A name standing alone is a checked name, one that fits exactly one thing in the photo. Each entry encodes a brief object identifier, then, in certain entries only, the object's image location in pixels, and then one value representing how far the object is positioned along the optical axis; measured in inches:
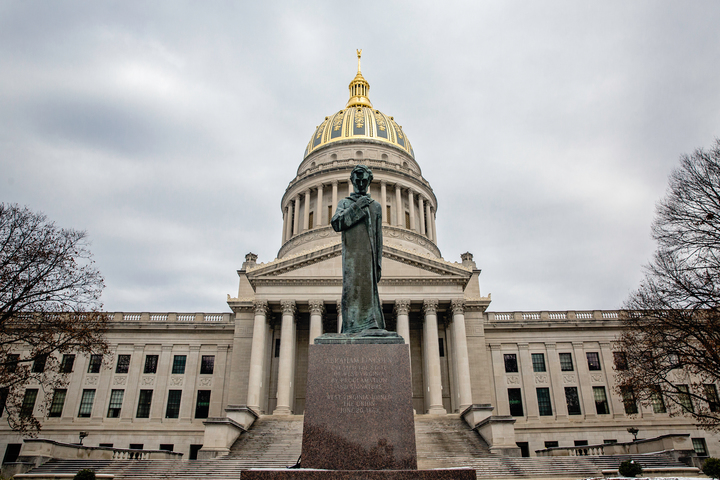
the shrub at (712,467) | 735.1
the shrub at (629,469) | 785.6
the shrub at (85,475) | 726.7
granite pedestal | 343.6
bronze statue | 404.5
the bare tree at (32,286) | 935.0
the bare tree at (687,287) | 829.8
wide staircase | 910.4
